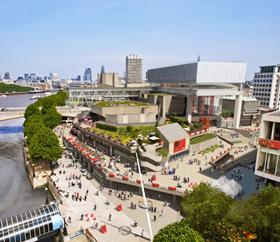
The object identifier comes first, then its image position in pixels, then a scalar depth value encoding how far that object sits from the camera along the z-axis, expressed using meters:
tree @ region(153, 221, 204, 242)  20.27
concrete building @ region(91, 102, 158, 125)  69.00
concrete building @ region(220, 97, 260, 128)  90.12
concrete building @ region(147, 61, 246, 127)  83.25
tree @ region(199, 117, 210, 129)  75.14
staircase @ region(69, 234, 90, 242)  34.02
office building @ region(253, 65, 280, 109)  132.38
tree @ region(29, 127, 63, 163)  55.44
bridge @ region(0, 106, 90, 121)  109.38
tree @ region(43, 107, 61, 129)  89.00
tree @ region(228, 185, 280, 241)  22.45
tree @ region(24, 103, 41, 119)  95.31
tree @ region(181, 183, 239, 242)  23.53
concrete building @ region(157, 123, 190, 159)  52.94
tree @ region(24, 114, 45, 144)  69.12
